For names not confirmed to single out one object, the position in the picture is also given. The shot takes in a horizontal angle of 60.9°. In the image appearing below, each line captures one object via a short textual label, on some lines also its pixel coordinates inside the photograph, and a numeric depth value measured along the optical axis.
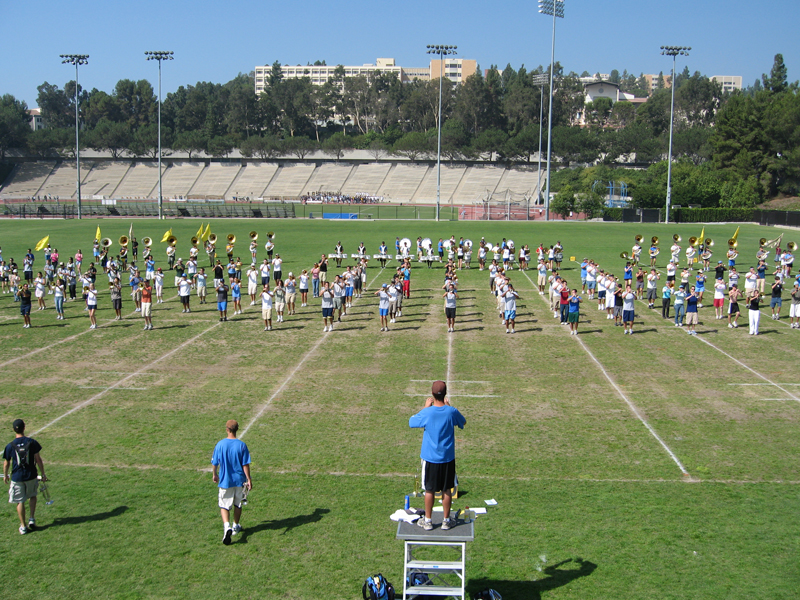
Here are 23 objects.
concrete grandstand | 106.75
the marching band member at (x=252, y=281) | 25.72
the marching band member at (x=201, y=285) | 26.14
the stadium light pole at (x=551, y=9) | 67.02
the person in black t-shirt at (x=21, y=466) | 8.85
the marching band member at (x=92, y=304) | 21.92
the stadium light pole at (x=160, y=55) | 68.81
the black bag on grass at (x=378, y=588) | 7.00
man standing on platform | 7.10
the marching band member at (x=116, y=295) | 23.05
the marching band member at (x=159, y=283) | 26.02
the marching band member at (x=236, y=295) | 24.41
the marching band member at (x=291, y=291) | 24.56
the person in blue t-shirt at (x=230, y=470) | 8.54
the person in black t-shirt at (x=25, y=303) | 21.70
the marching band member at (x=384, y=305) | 21.50
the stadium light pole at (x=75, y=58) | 70.06
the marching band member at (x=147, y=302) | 21.66
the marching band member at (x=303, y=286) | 25.66
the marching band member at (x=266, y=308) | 22.09
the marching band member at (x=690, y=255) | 32.97
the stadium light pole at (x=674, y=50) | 64.94
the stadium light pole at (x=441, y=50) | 69.44
